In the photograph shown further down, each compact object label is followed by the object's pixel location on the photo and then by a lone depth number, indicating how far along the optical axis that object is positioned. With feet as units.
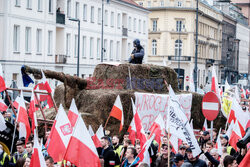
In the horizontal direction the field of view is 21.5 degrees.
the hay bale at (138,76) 64.80
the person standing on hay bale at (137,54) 67.92
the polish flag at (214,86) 58.54
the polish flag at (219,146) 42.70
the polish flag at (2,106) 53.52
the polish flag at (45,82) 53.67
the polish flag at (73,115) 44.12
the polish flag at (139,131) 48.52
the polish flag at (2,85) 53.57
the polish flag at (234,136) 47.90
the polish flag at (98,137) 48.52
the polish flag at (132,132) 50.66
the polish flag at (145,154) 37.35
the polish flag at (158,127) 49.21
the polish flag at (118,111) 56.49
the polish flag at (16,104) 57.65
